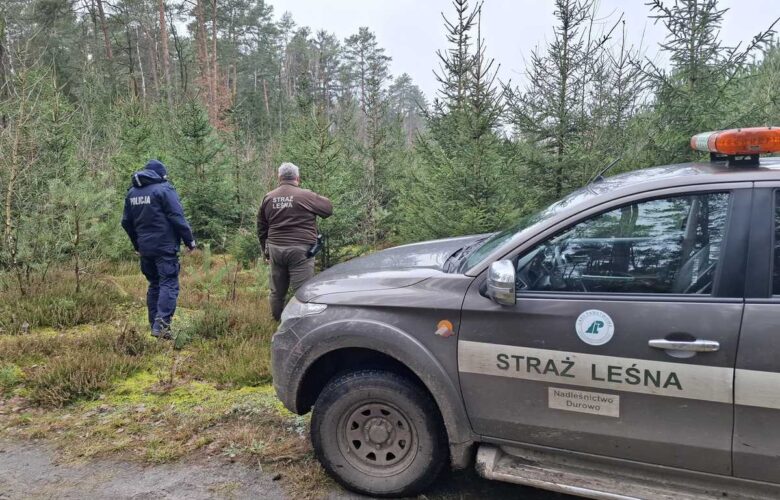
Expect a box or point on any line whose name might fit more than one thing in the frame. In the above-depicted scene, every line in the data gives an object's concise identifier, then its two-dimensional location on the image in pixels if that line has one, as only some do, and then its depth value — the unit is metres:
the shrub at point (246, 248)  10.01
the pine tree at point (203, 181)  11.57
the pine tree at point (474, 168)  7.32
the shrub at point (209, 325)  5.93
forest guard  6.05
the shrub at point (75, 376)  4.55
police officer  5.84
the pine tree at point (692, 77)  6.28
